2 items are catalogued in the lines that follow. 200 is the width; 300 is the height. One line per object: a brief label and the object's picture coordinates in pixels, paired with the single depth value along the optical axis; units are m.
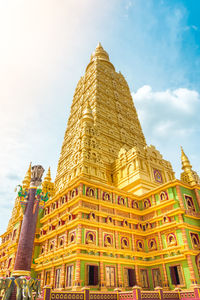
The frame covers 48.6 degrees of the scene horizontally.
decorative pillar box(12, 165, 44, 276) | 12.09
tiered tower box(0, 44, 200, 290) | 19.38
